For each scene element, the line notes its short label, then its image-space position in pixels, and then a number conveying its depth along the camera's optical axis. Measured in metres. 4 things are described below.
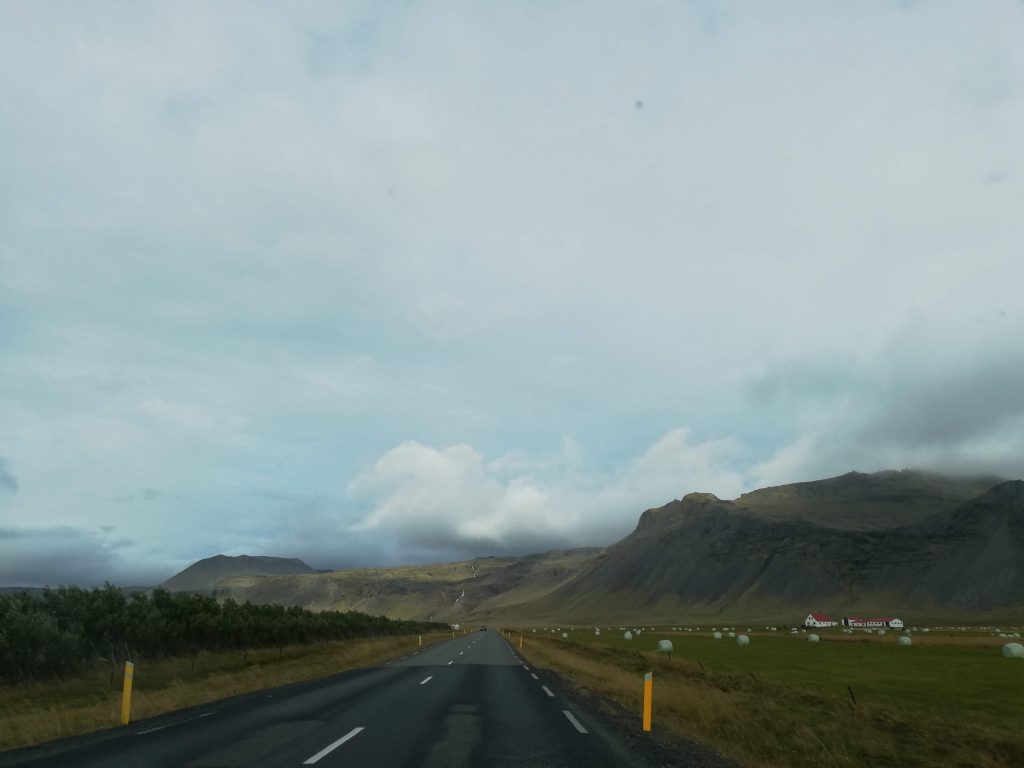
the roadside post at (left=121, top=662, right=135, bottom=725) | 17.66
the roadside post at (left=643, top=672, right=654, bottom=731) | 16.45
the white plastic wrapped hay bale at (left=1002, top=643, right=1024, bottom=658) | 47.68
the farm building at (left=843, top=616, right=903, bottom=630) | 152.25
